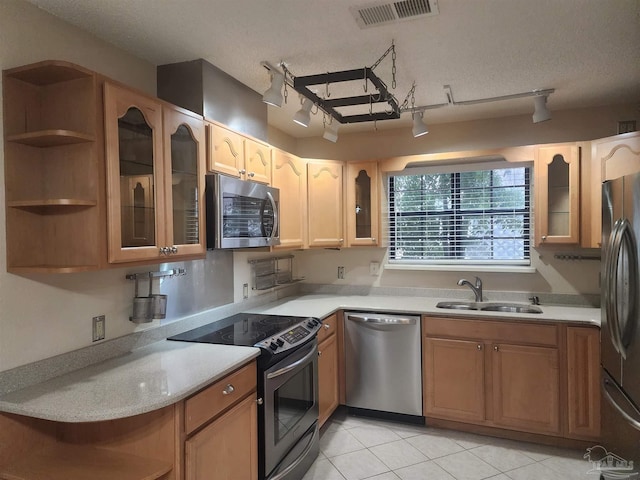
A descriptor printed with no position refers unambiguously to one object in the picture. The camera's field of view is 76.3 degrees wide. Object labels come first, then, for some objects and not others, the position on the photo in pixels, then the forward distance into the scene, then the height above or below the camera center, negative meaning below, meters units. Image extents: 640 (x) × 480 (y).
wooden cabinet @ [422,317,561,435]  2.83 -1.02
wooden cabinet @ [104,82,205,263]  1.69 +0.28
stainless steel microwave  2.27 +0.14
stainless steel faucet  3.44 -0.46
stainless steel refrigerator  1.87 -0.42
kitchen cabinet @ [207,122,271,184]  2.30 +0.51
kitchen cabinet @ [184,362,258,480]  1.63 -0.85
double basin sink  3.34 -0.61
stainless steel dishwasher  3.16 -1.02
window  3.53 +0.16
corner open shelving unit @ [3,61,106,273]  1.62 +0.29
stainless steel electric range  2.11 -0.84
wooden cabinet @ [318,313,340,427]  2.96 -1.02
